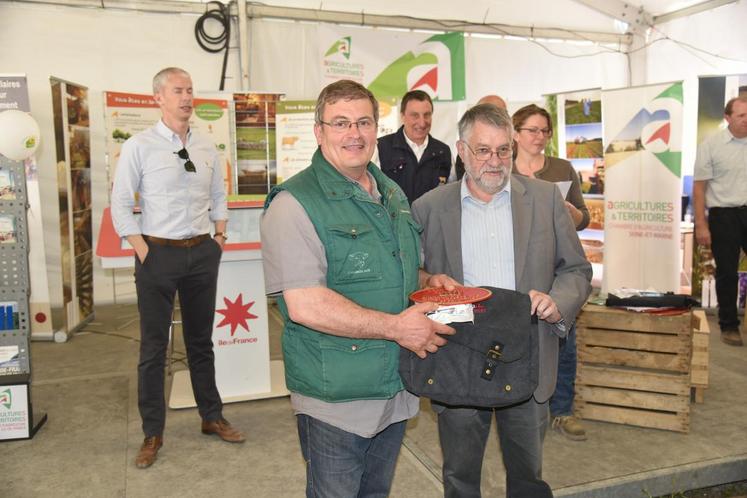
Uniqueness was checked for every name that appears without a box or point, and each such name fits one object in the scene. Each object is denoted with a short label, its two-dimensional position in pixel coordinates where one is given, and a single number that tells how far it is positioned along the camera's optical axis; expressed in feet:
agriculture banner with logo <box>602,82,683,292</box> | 19.79
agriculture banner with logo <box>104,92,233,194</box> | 19.63
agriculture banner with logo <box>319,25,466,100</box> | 23.68
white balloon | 10.72
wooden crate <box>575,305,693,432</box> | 11.36
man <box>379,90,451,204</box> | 13.01
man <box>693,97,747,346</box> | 16.92
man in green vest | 5.08
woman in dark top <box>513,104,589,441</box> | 10.43
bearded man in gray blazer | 6.55
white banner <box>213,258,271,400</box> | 12.65
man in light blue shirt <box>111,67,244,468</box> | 10.12
